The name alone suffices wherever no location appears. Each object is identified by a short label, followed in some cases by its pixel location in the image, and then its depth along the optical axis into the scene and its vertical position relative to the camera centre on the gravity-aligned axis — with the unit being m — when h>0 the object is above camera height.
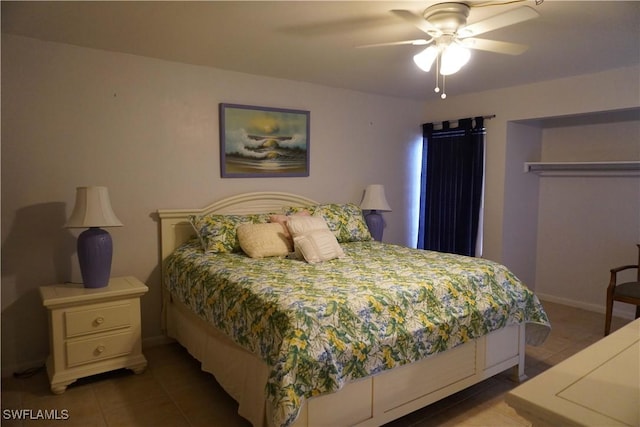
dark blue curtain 4.37 -0.07
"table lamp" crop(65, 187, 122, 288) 2.64 -0.37
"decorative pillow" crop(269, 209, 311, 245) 3.18 -0.34
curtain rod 4.22 +0.64
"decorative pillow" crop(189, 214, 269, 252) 3.07 -0.41
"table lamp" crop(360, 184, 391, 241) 4.16 -0.27
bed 1.83 -0.76
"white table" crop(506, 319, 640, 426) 0.78 -0.43
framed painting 3.57 +0.32
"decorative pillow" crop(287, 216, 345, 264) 2.88 -0.44
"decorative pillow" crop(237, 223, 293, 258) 3.00 -0.47
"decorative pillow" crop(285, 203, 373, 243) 3.65 -0.38
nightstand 2.53 -0.98
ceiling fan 2.11 +0.78
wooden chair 3.12 -0.85
